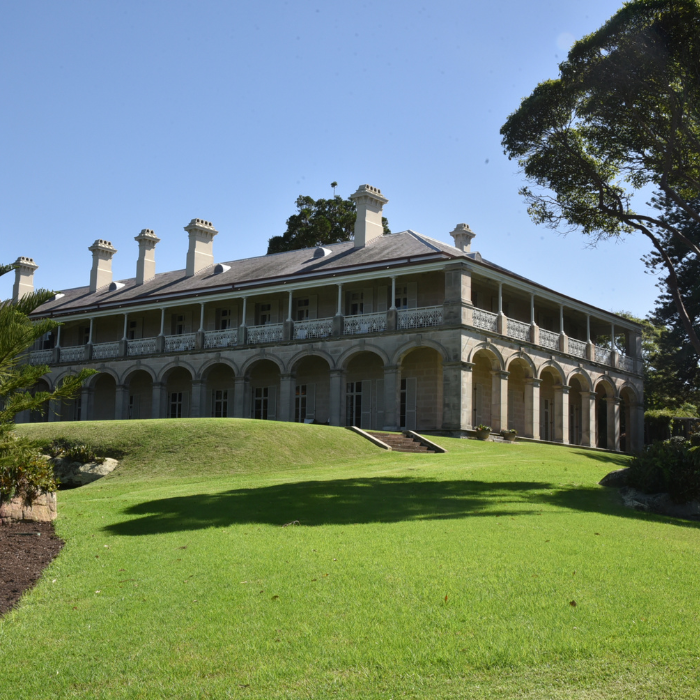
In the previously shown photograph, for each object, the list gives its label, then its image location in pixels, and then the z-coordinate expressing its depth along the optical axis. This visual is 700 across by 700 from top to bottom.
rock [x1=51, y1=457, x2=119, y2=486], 20.91
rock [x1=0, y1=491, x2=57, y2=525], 11.08
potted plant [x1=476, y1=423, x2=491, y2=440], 29.27
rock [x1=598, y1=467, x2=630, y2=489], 14.97
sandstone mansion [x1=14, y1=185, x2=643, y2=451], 31.08
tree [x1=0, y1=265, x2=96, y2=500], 8.80
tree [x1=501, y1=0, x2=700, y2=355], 17.84
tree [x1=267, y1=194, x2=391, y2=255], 49.47
